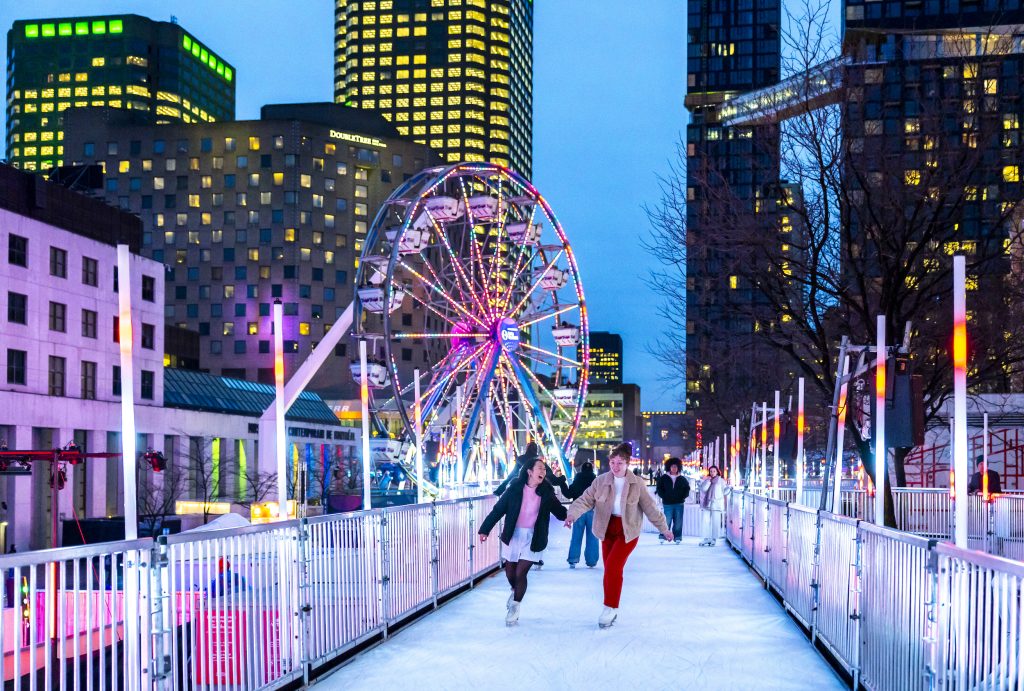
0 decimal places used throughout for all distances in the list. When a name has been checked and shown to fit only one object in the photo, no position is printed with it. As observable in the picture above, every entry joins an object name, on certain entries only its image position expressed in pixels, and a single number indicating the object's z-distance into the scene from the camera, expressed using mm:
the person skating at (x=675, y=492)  28419
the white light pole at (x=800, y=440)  21719
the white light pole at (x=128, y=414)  9172
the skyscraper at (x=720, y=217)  24594
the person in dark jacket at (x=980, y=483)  33312
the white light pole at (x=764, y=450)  33312
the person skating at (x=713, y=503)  30672
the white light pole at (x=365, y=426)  17453
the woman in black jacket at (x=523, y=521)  14141
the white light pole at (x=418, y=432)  24742
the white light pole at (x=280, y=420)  13977
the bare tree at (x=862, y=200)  23500
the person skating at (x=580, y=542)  21906
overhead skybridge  24016
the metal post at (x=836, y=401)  18750
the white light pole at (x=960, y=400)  8914
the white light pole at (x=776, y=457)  27219
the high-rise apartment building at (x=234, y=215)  142250
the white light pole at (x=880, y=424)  13602
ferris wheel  40594
